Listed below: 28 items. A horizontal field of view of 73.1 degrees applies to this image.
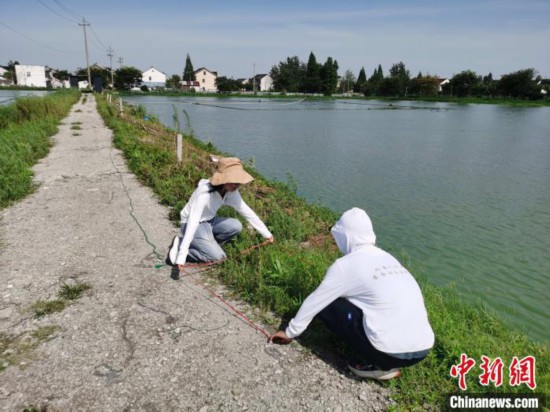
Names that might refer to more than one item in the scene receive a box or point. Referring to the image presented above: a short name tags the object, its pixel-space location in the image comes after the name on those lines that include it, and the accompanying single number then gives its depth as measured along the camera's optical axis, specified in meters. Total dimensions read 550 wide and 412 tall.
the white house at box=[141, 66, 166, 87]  108.00
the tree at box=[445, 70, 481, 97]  81.44
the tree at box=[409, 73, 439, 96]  90.78
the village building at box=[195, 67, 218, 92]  107.62
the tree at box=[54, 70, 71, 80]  100.91
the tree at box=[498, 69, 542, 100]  75.81
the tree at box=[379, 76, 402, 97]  89.80
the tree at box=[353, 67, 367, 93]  114.56
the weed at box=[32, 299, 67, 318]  3.50
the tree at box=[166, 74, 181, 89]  103.41
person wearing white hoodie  2.53
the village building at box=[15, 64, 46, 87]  91.88
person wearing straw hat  4.00
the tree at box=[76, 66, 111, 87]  84.16
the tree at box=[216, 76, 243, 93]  93.44
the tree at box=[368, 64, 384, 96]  96.75
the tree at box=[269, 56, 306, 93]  97.56
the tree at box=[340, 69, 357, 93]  116.88
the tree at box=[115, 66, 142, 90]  82.38
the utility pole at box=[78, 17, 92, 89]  53.52
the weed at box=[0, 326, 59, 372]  2.90
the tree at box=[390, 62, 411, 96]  89.12
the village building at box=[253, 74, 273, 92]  115.34
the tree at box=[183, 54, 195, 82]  101.06
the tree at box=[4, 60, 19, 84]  94.54
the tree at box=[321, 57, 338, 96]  90.94
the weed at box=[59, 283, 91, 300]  3.77
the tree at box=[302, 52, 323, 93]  91.94
